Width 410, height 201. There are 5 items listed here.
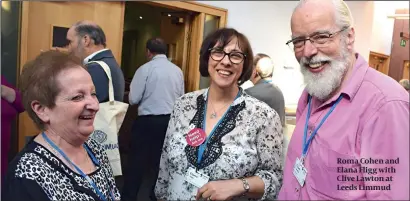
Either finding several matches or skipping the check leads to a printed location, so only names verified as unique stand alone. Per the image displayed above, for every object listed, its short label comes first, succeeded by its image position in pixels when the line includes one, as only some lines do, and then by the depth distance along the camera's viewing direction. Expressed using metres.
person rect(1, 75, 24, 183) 1.25
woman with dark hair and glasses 1.02
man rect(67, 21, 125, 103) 1.28
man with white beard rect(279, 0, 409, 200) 0.61
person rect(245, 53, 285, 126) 1.38
